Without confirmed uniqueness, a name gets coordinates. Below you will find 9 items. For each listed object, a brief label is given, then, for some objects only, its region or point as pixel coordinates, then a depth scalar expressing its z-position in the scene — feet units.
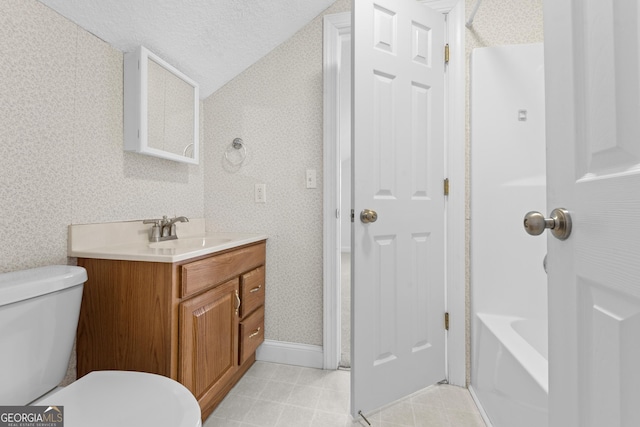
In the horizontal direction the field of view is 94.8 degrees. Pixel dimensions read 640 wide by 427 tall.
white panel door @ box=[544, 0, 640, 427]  1.28
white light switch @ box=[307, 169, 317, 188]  5.94
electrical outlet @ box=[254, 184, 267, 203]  6.21
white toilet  2.41
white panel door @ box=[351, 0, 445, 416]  4.36
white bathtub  3.28
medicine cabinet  4.51
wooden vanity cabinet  3.49
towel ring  6.29
